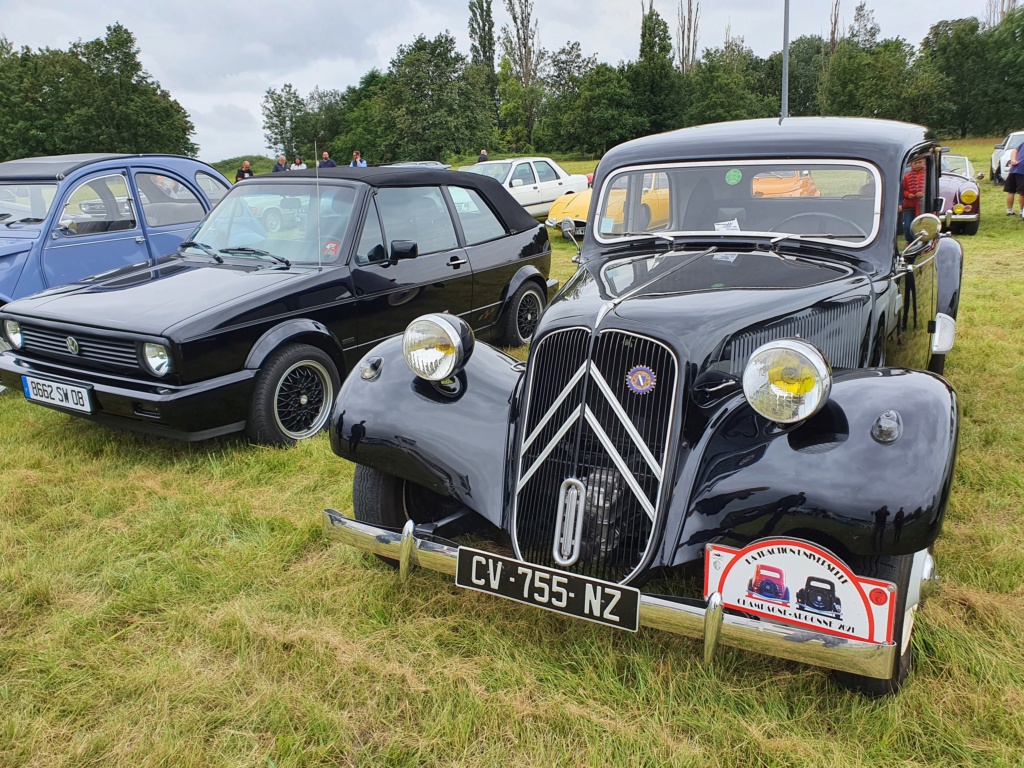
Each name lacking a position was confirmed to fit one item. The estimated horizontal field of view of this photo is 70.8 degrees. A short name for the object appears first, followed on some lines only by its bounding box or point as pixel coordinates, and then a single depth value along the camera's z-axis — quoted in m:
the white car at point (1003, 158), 17.81
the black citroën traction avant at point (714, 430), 2.11
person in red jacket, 3.61
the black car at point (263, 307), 4.02
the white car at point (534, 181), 14.45
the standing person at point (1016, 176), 12.60
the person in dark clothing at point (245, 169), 16.53
